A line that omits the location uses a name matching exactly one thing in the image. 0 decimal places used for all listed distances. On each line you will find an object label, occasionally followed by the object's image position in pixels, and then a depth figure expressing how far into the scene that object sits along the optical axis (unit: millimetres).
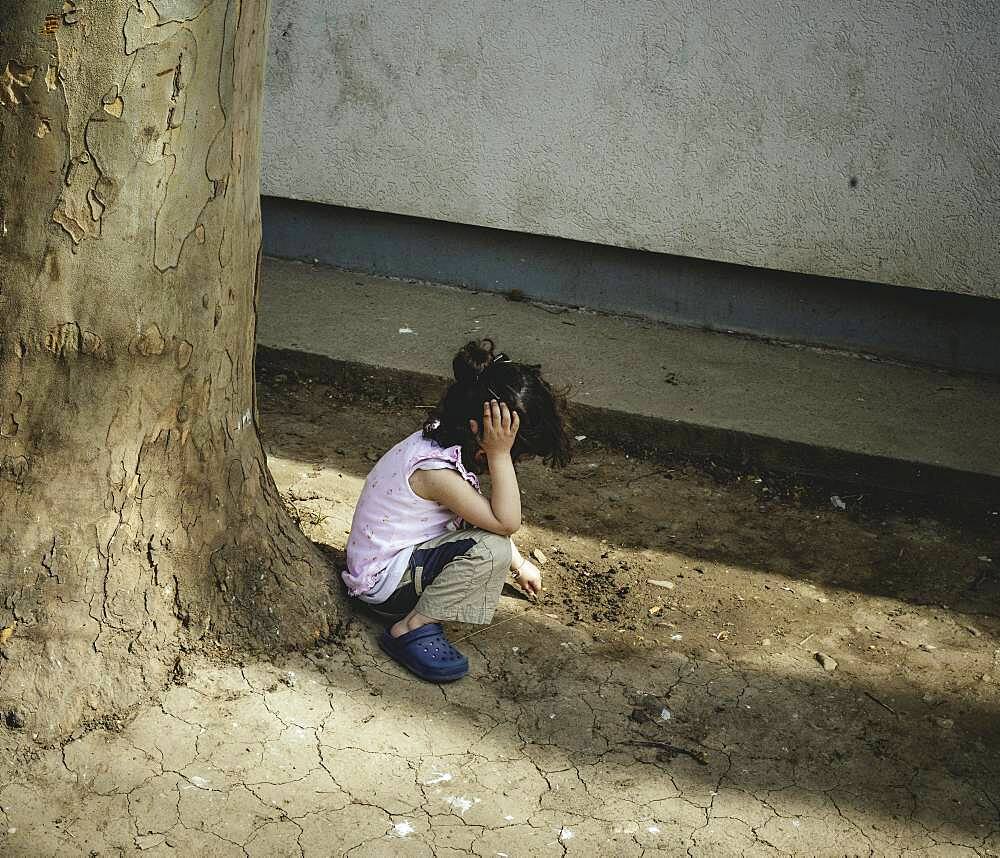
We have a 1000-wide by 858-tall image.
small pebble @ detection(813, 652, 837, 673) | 3463
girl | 3244
